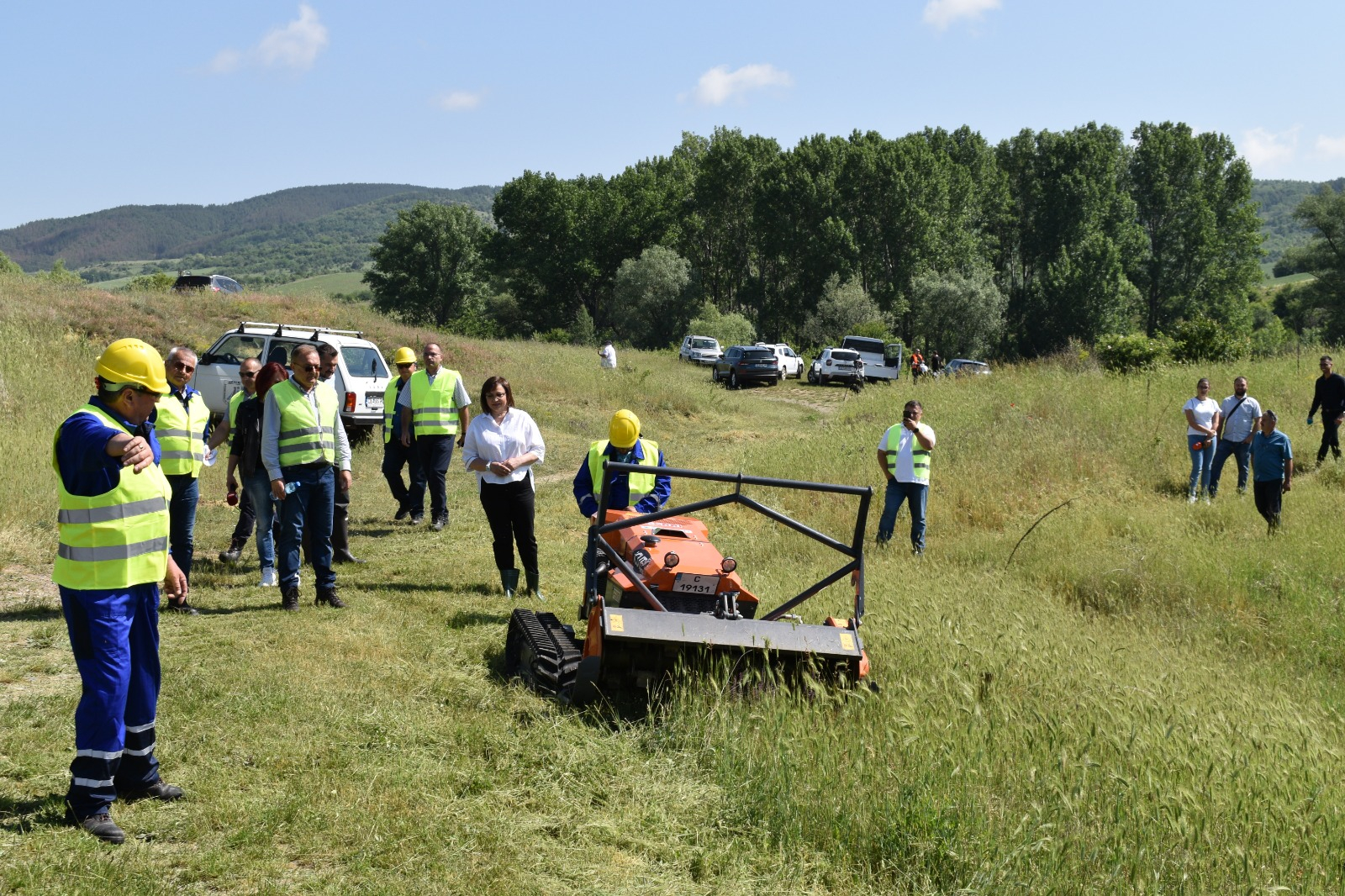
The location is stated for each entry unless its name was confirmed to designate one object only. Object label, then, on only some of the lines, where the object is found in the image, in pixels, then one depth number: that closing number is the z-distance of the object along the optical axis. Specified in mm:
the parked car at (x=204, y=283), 34094
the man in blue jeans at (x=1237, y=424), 13211
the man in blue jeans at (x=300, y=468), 7402
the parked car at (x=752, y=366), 35469
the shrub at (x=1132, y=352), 25828
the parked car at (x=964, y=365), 24859
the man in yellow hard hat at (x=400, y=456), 11383
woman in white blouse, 7836
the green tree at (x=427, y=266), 80812
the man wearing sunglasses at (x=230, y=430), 8617
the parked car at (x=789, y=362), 40531
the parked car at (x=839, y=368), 36688
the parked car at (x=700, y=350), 43812
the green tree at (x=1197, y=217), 66562
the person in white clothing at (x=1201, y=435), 13062
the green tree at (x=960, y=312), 59062
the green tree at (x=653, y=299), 62625
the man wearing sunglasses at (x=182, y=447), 7430
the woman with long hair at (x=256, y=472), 8336
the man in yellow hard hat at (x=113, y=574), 4004
